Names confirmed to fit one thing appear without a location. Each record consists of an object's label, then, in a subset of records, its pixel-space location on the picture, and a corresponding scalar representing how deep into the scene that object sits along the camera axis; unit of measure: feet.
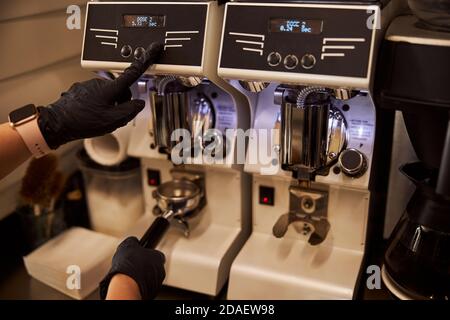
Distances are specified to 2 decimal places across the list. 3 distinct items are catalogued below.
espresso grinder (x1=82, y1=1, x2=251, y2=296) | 2.95
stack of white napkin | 3.74
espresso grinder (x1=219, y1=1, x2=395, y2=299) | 2.61
